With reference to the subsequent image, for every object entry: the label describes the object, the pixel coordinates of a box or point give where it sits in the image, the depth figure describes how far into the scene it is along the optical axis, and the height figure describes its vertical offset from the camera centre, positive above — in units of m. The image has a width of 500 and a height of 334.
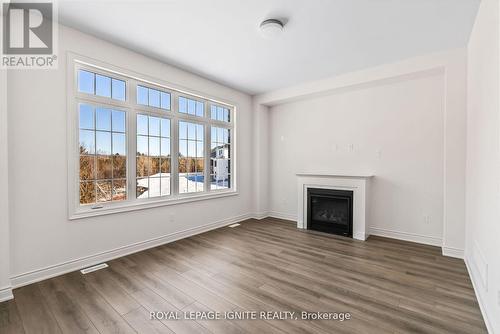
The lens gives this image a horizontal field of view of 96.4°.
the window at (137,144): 2.88 +0.32
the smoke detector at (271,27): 2.49 +1.55
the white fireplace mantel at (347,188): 3.83 -0.42
